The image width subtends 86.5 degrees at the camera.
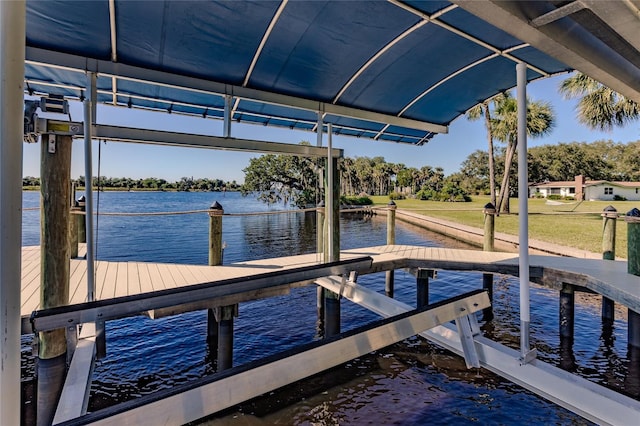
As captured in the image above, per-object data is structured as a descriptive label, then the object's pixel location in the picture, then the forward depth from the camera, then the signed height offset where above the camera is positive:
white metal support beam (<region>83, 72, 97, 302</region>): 2.91 +0.32
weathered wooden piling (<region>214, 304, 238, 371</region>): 3.64 -1.36
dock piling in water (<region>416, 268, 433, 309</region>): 5.56 -1.24
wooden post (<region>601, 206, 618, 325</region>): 5.57 -0.34
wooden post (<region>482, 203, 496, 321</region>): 6.31 -0.46
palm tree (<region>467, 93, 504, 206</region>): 18.33 +4.04
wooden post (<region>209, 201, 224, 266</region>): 5.04 -0.37
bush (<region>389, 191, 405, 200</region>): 39.80 +1.72
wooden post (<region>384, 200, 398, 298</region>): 6.93 -0.53
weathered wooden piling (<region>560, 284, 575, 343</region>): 4.75 -1.42
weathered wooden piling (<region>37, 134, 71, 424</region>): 2.66 -0.33
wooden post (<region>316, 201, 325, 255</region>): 5.64 -0.21
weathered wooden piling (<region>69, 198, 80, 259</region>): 5.47 -0.32
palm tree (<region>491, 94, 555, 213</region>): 16.81 +4.51
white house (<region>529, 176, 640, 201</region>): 36.75 +2.50
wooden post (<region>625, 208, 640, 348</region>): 4.19 -0.54
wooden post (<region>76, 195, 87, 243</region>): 5.98 -0.25
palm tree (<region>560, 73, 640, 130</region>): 11.73 +3.72
